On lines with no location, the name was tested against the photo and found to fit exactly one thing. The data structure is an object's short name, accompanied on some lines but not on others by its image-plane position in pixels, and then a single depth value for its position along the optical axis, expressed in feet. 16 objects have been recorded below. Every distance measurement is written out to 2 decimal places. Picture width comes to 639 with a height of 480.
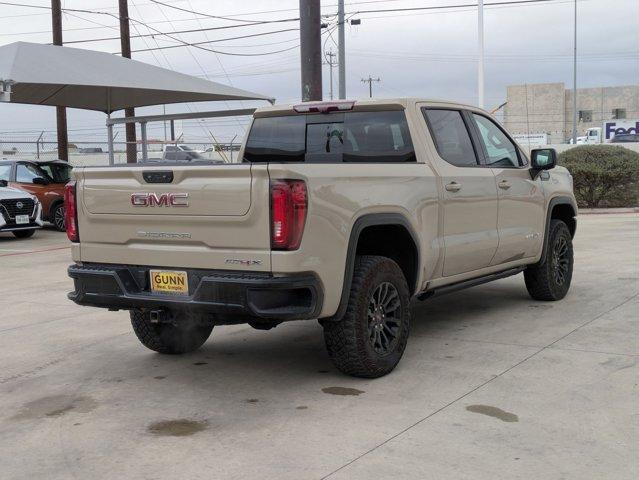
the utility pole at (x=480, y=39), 82.28
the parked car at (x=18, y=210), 52.35
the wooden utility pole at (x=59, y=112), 79.25
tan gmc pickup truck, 15.34
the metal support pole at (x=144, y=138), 67.54
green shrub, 65.87
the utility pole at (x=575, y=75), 151.02
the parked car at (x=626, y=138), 125.35
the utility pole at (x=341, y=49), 87.76
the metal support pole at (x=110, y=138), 63.22
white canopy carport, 54.90
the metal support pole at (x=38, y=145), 99.25
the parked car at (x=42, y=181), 59.31
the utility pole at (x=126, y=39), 81.51
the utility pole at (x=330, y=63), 204.00
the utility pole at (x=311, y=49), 44.83
